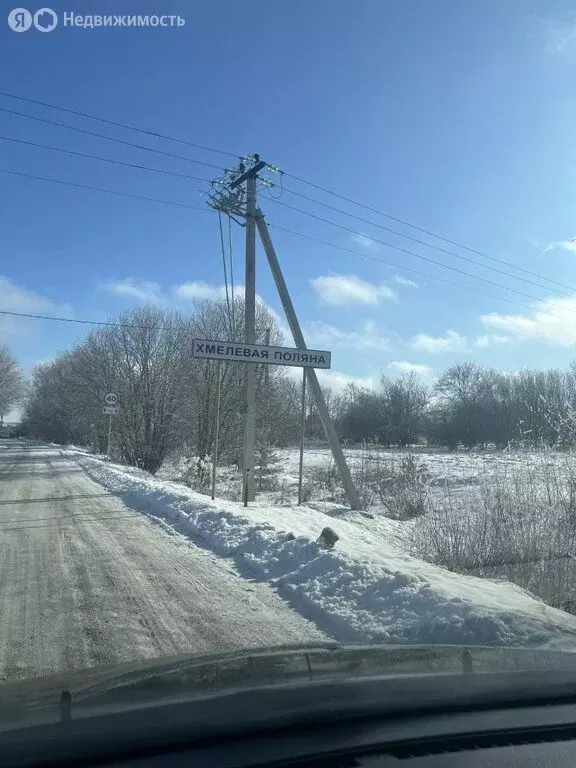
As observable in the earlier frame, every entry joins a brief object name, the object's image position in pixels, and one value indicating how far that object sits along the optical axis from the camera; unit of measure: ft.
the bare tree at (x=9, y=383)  226.38
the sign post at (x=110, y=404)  93.61
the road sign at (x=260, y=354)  47.16
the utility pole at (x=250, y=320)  51.88
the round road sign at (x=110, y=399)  93.86
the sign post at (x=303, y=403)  51.28
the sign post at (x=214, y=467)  49.13
